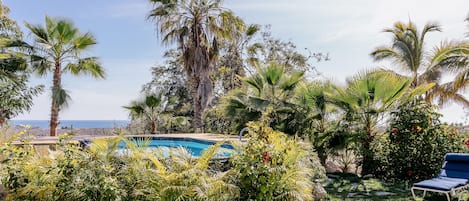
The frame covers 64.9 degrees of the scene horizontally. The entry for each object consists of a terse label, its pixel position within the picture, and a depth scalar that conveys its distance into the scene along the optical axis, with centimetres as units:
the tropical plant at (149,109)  1316
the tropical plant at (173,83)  1834
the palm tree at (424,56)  1111
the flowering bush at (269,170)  434
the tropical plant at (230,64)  1831
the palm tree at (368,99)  812
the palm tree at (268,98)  963
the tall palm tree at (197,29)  1348
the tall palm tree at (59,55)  1130
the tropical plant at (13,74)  1112
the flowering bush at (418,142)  745
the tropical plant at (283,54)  1870
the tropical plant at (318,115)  877
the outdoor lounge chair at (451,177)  543
